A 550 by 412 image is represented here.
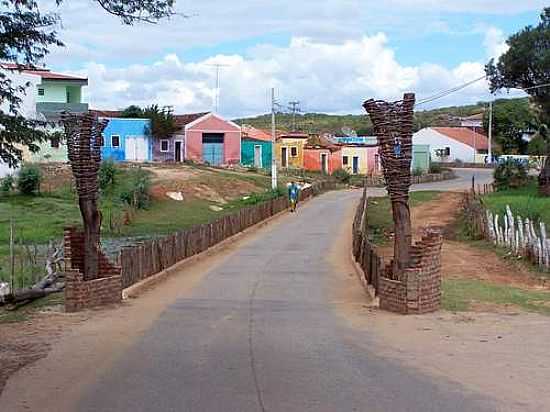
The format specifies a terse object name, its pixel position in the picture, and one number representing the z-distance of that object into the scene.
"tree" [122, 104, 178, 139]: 76.25
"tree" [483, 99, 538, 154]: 107.94
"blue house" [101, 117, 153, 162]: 74.12
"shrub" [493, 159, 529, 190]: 70.38
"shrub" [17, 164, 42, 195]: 52.00
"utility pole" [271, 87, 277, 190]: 62.31
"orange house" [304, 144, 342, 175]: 97.19
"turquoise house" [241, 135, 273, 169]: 89.88
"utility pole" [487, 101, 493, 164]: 100.88
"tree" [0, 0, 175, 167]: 10.98
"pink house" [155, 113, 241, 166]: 79.19
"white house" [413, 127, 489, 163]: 119.19
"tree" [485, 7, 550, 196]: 60.16
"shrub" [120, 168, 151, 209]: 50.88
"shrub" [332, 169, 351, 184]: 89.62
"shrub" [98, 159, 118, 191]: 55.25
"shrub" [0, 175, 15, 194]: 52.40
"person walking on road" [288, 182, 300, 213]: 55.41
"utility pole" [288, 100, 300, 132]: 101.86
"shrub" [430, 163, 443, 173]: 98.11
